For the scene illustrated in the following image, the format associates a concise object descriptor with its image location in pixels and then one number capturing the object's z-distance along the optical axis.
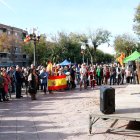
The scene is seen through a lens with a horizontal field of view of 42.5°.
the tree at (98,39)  50.15
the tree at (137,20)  30.32
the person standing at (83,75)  12.58
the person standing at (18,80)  9.93
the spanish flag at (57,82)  11.73
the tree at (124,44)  43.83
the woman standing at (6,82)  9.29
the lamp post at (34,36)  13.86
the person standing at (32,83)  9.21
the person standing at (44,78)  11.28
